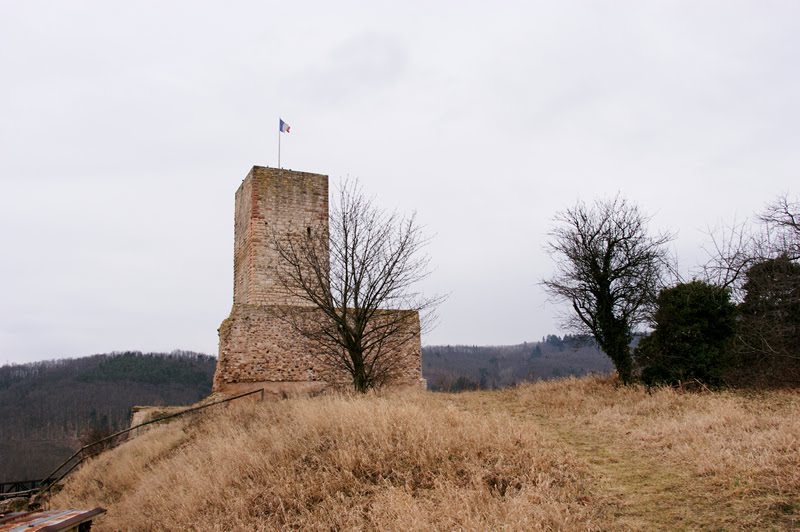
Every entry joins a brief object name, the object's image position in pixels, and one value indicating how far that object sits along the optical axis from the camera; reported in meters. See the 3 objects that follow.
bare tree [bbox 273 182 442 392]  14.63
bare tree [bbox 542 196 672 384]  16.20
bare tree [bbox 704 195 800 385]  12.73
